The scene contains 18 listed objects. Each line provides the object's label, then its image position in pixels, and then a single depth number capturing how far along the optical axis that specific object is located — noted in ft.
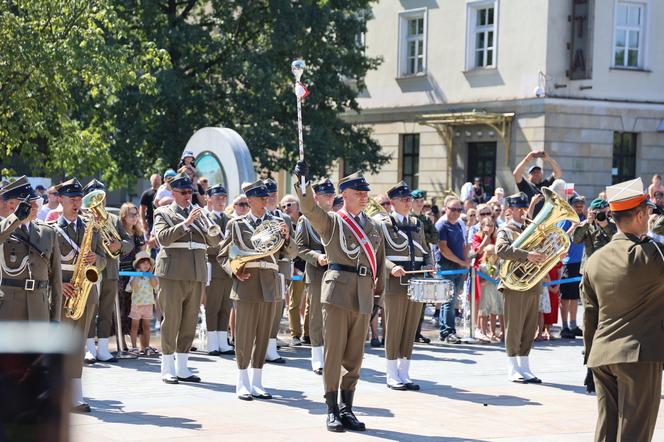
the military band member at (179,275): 35.96
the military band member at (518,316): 38.37
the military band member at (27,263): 28.50
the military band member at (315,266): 40.24
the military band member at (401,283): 36.42
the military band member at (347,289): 29.68
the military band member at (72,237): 33.71
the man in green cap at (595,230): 46.06
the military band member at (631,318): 21.08
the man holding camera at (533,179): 49.24
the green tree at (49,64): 54.85
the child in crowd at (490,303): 49.96
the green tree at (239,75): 86.89
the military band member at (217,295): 43.60
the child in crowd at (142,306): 42.98
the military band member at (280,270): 39.52
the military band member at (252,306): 33.94
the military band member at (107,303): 40.52
